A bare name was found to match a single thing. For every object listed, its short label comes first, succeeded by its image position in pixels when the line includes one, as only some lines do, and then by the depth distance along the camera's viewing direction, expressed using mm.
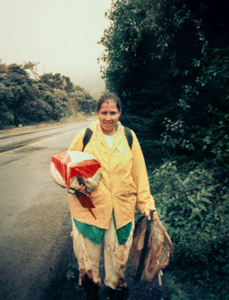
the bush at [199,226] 2246
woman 1787
